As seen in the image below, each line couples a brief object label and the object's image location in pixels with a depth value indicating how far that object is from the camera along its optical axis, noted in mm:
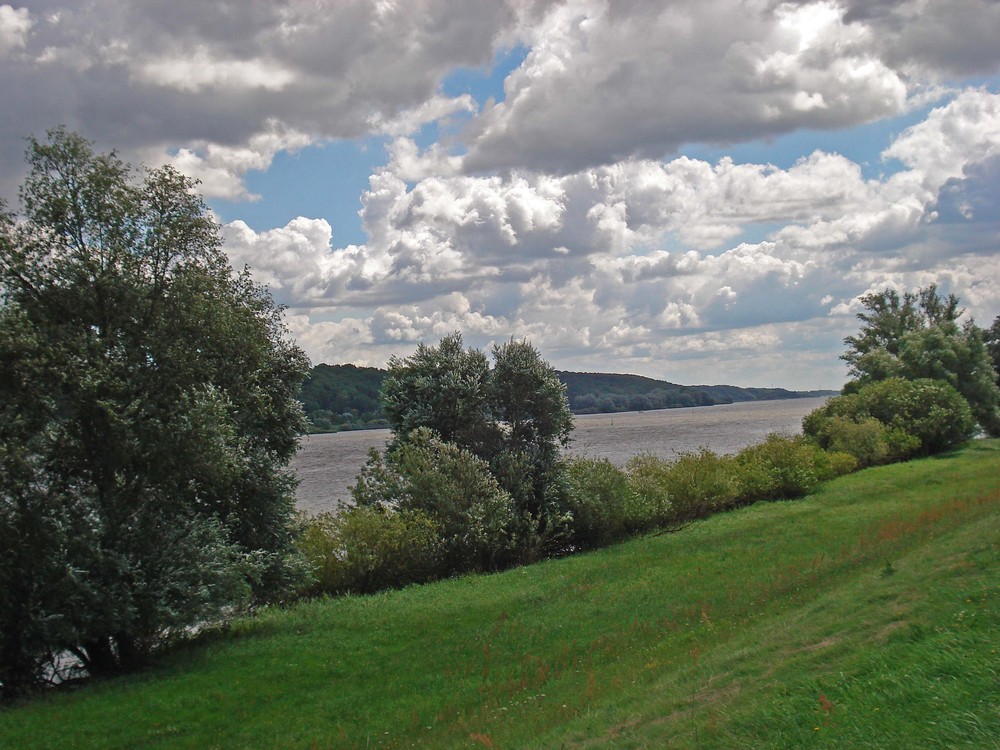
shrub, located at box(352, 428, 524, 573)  33344
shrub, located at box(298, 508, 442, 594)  30219
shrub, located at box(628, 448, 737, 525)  43031
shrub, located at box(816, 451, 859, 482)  51188
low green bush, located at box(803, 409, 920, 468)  60312
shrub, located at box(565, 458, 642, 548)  37969
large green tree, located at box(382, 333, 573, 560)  36906
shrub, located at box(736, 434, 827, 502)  46531
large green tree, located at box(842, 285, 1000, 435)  76562
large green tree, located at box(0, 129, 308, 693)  18703
